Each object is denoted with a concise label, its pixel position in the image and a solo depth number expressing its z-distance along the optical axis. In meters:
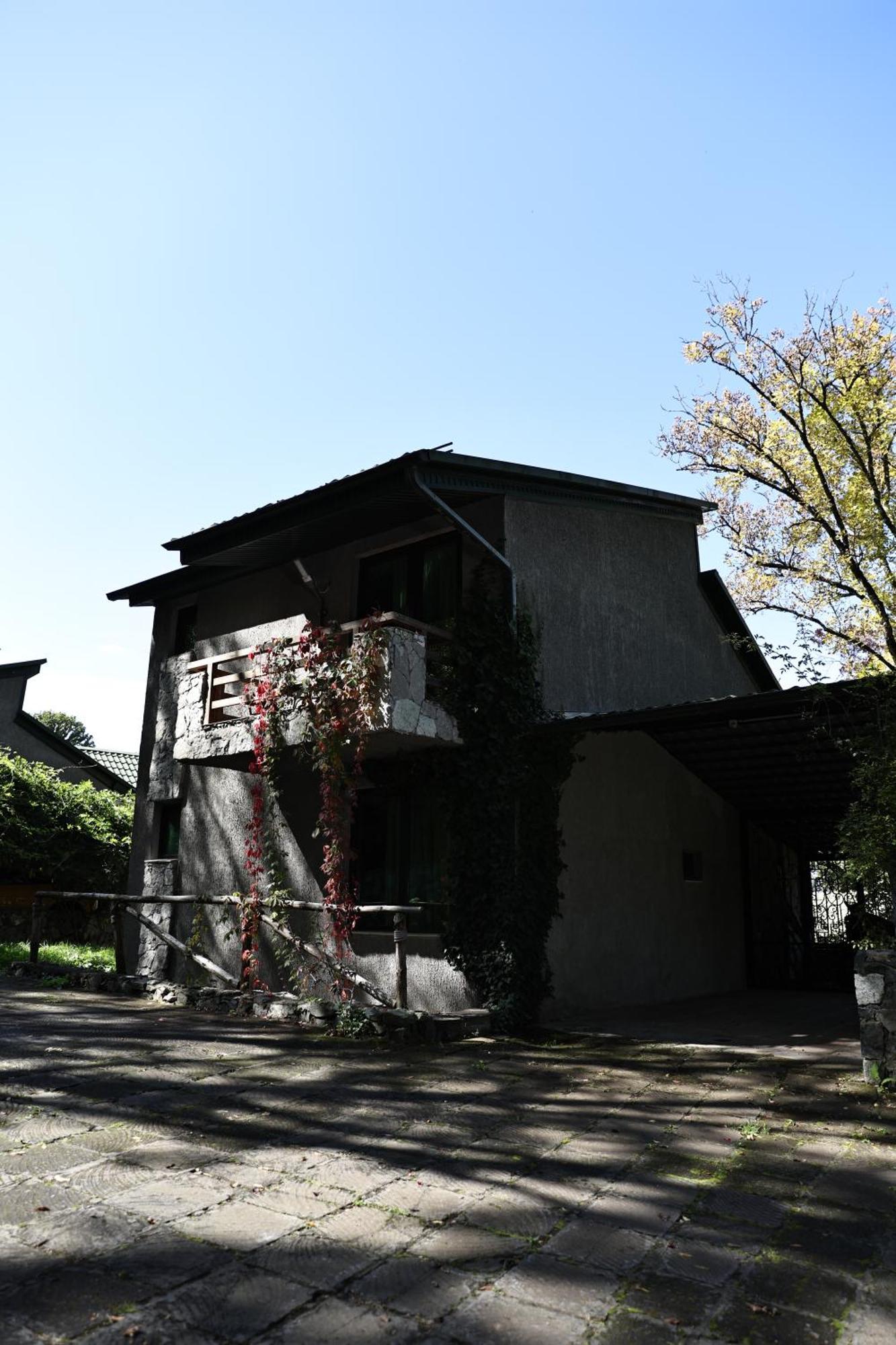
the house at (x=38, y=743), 23.86
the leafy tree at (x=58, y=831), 18.11
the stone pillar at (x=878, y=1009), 6.44
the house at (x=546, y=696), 10.03
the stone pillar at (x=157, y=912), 12.59
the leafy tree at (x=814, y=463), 17.80
